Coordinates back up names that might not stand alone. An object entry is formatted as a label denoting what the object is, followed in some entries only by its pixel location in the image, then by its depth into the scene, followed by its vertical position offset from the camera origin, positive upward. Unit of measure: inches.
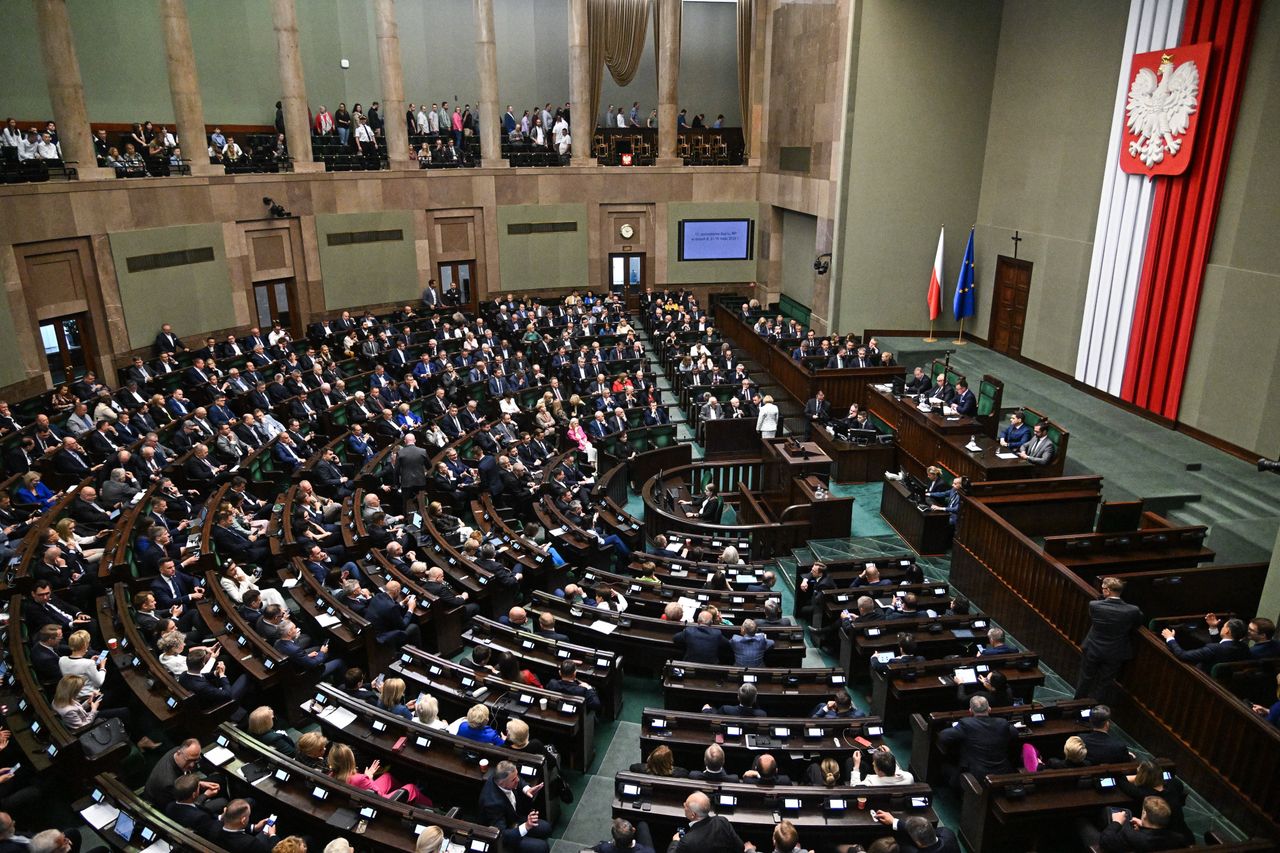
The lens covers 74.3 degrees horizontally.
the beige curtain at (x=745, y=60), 892.0 +117.8
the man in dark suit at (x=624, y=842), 197.0 -151.2
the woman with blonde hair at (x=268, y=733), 234.4 -150.5
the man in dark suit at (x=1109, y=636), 283.0 -150.4
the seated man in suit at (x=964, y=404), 490.0 -128.3
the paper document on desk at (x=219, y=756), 225.1 -149.8
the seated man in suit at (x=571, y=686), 264.5 -154.5
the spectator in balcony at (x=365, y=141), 800.9 +30.7
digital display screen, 937.9 -69.2
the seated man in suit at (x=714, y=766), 222.7 -150.5
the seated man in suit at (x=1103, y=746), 239.9 -156.4
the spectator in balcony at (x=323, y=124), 801.6 +46.6
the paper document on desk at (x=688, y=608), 315.3 -158.1
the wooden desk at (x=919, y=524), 423.2 -172.2
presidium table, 430.9 -143.5
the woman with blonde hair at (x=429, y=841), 192.2 -146.0
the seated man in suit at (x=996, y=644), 286.5 -156.6
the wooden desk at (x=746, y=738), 241.8 -157.8
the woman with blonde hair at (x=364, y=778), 222.8 -156.3
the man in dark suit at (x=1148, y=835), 205.5 -155.1
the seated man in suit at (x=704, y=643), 290.2 -155.3
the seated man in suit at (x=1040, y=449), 428.1 -134.3
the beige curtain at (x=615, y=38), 885.8 +139.6
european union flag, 710.5 -94.5
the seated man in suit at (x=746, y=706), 258.7 -157.0
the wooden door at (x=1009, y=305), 654.5 -99.7
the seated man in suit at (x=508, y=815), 213.9 -158.6
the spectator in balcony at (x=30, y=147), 587.4 +19.3
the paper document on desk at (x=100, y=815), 200.4 -147.4
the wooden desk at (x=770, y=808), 211.8 -156.2
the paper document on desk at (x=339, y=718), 247.3 -154.4
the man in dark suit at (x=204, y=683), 262.2 -152.9
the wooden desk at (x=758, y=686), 275.0 -162.1
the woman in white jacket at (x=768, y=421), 541.0 -152.5
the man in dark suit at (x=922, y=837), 198.2 -153.0
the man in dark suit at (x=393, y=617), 307.1 -155.6
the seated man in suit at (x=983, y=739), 242.5 -156.9
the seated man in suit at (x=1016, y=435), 449.4 -133.8
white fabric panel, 510.9 -44.3
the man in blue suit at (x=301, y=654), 283.1 -155.5
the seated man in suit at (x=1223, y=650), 271.1 -147.8
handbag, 236.4 -153.7
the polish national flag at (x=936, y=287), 717.0 -92.2
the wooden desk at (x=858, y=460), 513.7 -167.7
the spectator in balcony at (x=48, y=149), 600.5 +18.2
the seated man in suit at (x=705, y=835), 192.7 -145.4
